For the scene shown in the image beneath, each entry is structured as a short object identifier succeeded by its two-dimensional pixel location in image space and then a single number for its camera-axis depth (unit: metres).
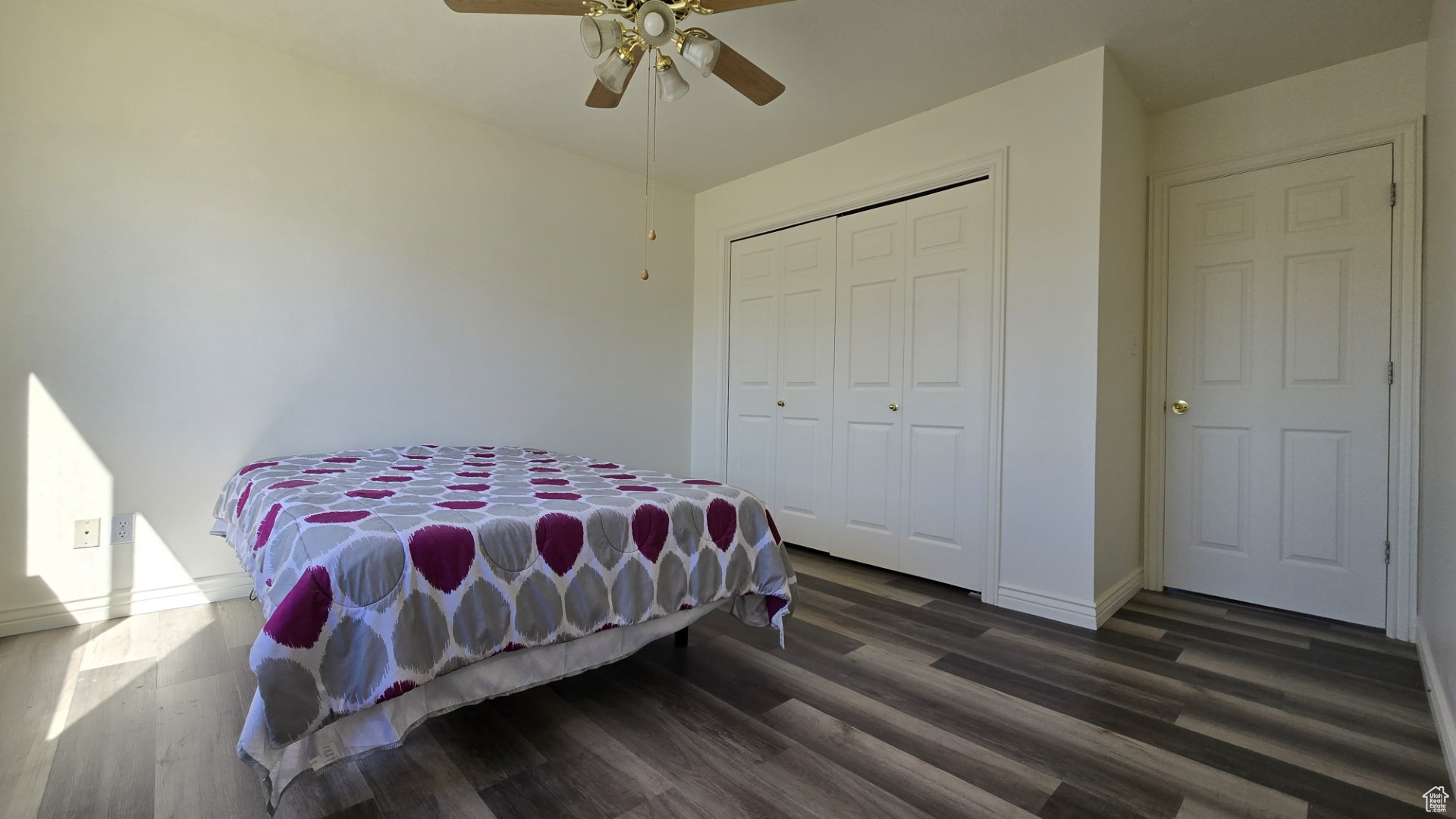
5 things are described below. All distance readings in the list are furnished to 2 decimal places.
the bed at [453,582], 1.20
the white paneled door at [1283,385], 2.53
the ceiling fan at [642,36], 1.77
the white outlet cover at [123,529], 2.41
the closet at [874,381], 2.96
